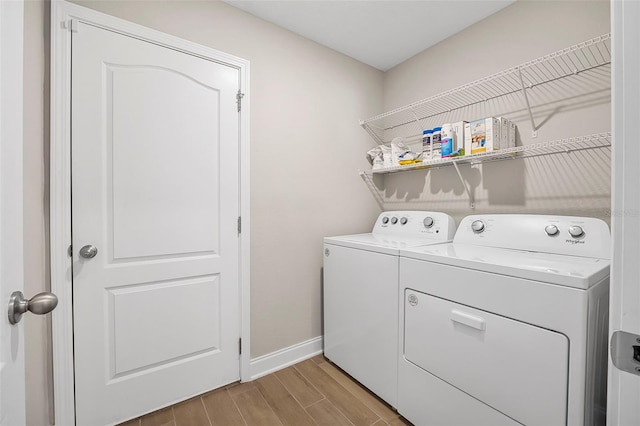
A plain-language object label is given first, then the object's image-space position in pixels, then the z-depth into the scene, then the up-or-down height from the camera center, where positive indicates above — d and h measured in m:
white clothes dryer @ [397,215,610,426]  0.93 -0.45
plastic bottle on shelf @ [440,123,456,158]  1.77 +0.43
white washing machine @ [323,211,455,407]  1.55 -0.53
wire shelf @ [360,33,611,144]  1.44 +0.77
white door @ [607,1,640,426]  0.41 +0.00
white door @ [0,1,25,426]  0.49 +0.00
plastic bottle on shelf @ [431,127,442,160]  1.84 +0.44
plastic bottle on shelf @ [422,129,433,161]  1.92 +0.45
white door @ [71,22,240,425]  1.35 -0.09
